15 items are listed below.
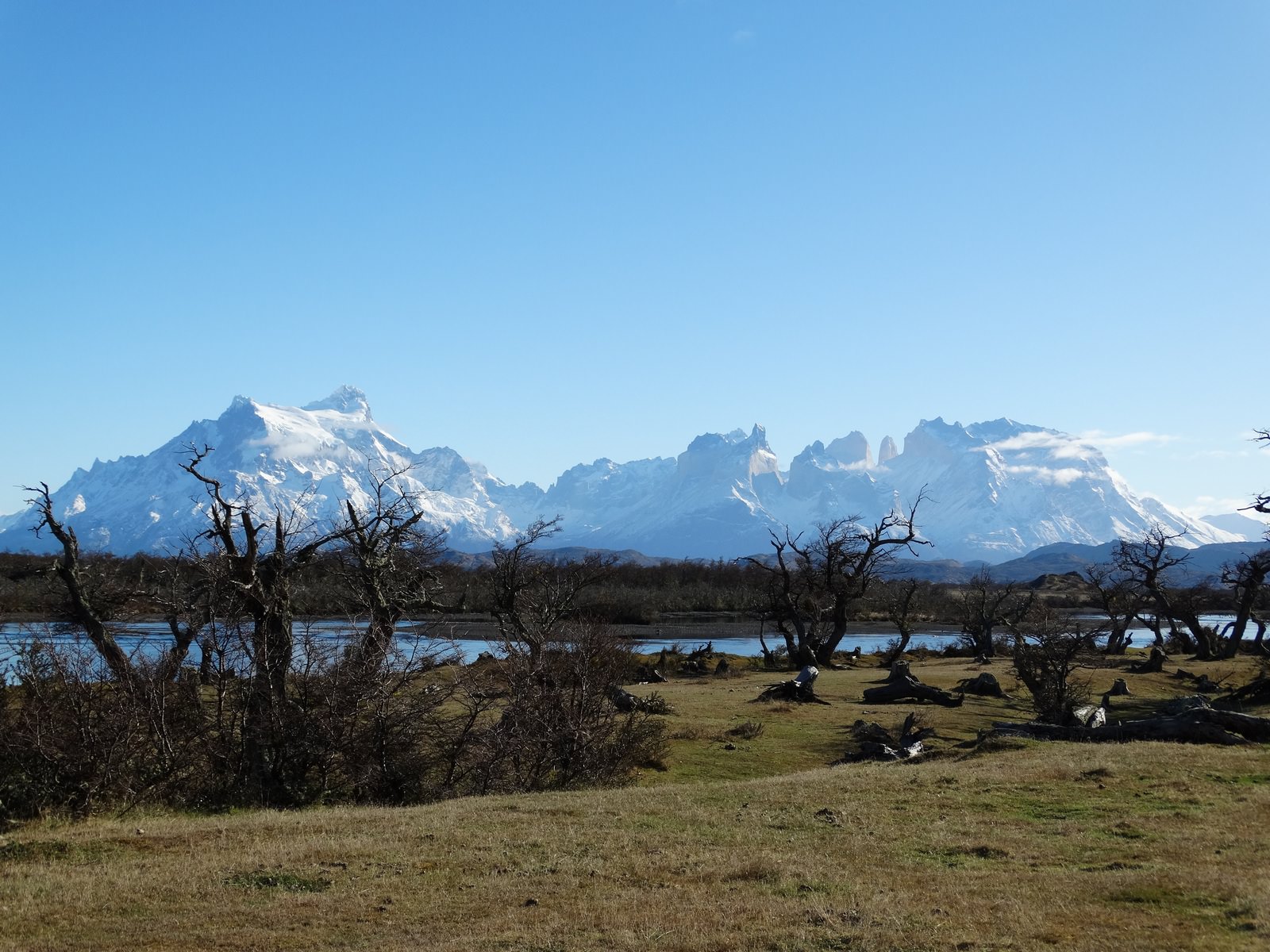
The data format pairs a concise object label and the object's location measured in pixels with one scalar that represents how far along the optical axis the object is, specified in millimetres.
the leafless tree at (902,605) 56528
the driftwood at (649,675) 43219
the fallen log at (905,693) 35219
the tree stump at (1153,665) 44944
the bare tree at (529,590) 34812
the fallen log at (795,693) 35188
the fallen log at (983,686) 37719
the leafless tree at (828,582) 50969
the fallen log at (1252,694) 31250
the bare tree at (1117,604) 57438
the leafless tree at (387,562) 27016
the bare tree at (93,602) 20706
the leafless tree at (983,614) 56219
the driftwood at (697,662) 47388
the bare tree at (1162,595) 53594
